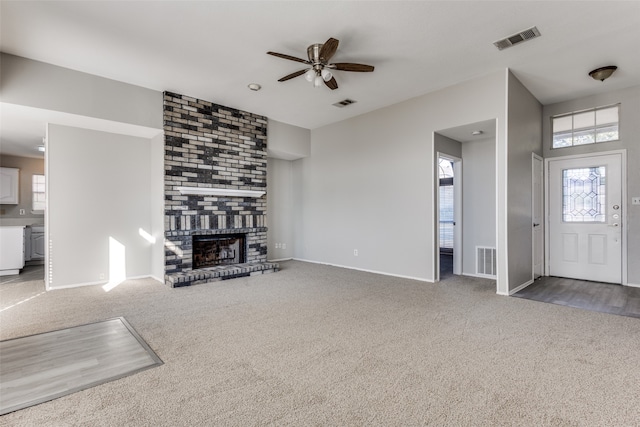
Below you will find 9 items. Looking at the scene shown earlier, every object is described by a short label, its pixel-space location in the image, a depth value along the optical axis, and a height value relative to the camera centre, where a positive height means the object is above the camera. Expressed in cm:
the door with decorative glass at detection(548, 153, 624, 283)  470 -8
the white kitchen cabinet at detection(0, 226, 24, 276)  550 -60
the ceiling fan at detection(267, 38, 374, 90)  324 +165
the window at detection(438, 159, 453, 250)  756 +21
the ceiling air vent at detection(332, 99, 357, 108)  514 +185
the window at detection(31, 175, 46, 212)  712 +53
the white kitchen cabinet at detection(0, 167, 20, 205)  674 +65
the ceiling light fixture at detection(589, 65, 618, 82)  390 +177
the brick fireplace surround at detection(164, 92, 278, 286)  484 +64
